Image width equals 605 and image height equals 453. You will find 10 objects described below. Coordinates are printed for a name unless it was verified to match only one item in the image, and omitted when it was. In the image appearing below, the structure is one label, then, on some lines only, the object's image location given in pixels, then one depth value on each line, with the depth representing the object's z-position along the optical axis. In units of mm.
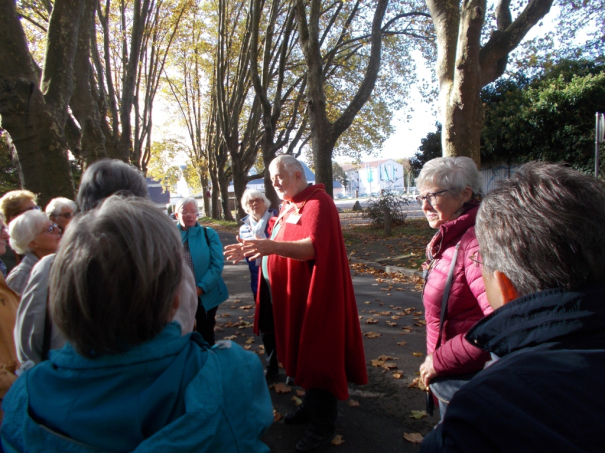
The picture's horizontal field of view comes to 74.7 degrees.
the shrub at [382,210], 16328
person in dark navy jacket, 732
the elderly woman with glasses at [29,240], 2320
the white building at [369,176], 90188
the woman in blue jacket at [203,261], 3979
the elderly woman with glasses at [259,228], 3875
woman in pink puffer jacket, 1773
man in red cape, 2611
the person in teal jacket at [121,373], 1014
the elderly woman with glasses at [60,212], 2891
